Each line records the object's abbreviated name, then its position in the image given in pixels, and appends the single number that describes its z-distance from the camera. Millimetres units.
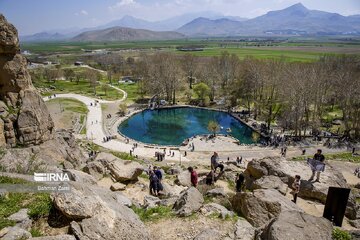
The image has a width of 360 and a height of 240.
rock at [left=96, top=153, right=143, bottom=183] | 23188
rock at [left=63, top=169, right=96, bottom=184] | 15484
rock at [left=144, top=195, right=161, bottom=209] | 15867
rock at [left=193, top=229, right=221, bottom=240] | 11695
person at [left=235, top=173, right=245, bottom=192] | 21309
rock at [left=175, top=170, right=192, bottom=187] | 25000
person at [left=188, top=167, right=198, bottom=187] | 20656
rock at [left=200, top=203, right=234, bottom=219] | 13945
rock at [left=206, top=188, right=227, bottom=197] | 17312
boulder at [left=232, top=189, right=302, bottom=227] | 14078
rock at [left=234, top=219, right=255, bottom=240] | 12180
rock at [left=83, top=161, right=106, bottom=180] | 23016
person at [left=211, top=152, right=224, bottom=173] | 25906
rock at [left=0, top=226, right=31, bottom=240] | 9297
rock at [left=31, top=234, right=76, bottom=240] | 9180
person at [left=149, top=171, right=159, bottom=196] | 19738
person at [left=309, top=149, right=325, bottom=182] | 21247
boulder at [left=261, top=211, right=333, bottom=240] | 10084
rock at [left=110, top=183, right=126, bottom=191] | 21197
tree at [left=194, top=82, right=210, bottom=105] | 89375
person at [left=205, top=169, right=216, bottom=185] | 22812
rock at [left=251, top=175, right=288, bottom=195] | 19906
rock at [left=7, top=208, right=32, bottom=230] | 10237
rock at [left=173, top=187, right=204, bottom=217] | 13977
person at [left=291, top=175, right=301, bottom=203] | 18562
